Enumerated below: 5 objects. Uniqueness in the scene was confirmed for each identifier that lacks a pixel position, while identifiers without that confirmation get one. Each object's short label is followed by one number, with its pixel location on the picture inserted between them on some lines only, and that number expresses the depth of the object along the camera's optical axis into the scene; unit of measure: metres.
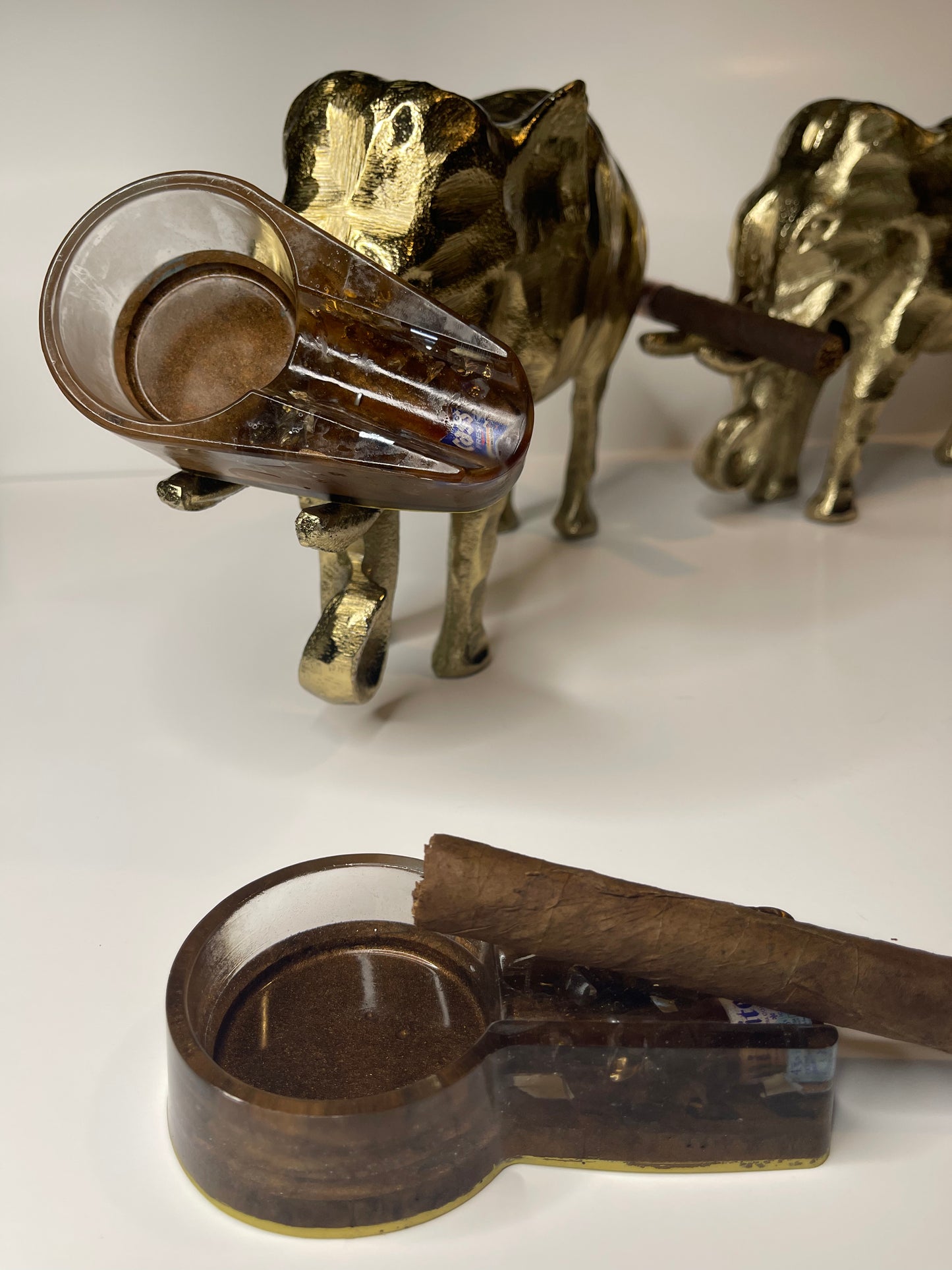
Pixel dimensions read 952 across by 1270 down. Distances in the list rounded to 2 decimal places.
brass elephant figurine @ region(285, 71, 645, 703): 0.35
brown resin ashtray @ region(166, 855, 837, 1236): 0.24
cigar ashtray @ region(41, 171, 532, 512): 0.33
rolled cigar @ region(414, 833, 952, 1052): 0.25
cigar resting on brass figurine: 0.45
